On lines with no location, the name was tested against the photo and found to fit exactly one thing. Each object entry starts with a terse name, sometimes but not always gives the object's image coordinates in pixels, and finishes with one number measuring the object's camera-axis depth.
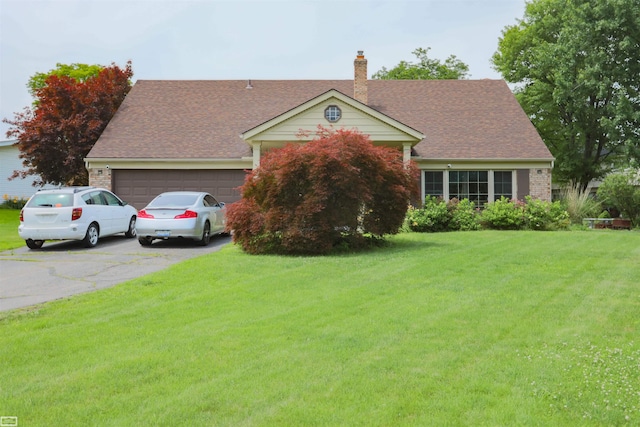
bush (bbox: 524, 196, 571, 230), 20.50
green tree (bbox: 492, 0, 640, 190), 27.53
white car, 15.00
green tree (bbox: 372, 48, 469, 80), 47.81
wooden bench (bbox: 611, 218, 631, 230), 23.53
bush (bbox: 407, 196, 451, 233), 19.17
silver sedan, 15.09
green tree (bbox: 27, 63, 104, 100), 50.12
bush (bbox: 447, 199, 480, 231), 19.88
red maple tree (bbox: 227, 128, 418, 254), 12.90
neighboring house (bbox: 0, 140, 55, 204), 41.81
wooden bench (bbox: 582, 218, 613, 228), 22.92
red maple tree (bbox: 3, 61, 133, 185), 26.20
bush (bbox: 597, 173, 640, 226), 24.58
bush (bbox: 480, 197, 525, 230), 20.30
